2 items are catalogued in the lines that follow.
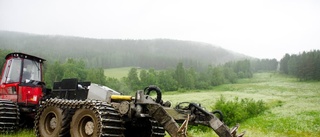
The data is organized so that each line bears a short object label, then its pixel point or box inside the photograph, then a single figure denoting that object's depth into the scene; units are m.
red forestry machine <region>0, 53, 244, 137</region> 7.75
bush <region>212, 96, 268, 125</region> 28.61
